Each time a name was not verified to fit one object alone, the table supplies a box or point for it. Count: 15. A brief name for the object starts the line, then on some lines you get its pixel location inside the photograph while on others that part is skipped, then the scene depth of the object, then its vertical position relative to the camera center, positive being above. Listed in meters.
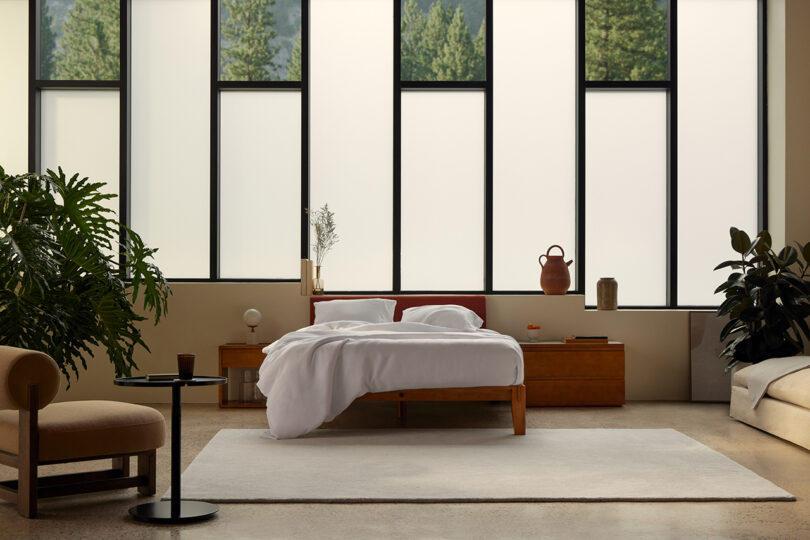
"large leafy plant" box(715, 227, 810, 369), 6.42 -0.19
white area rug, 3.91 -0.96
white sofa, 5.21 -0.82
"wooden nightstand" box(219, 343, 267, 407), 6.96 -0.64
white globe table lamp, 7.16 -0.36
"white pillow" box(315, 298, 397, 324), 7.04 -0.28
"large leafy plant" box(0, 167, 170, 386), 5.26 -0.01
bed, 5.46 -0.61
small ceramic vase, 7.47 -0.15
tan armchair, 3.38 -0.64
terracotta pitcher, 7.45 -0.01
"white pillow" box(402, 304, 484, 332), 6.85 -0.32
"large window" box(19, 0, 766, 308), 7.62 +1.21
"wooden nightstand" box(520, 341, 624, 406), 6.98 -0.76
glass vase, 7.42 -0.08
